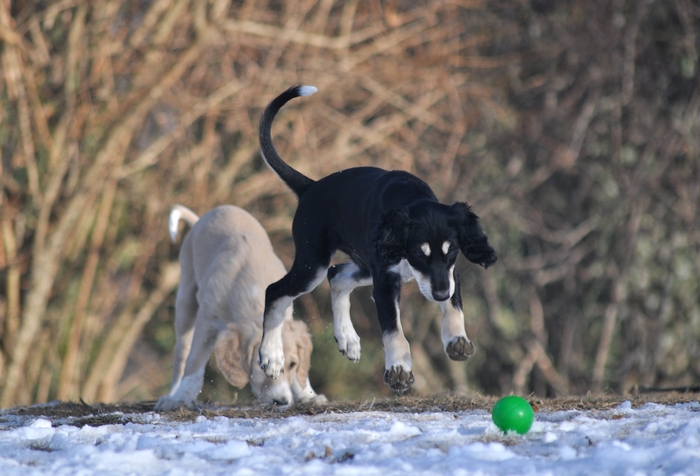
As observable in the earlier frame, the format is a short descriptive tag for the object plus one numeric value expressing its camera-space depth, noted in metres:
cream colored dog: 11.13
